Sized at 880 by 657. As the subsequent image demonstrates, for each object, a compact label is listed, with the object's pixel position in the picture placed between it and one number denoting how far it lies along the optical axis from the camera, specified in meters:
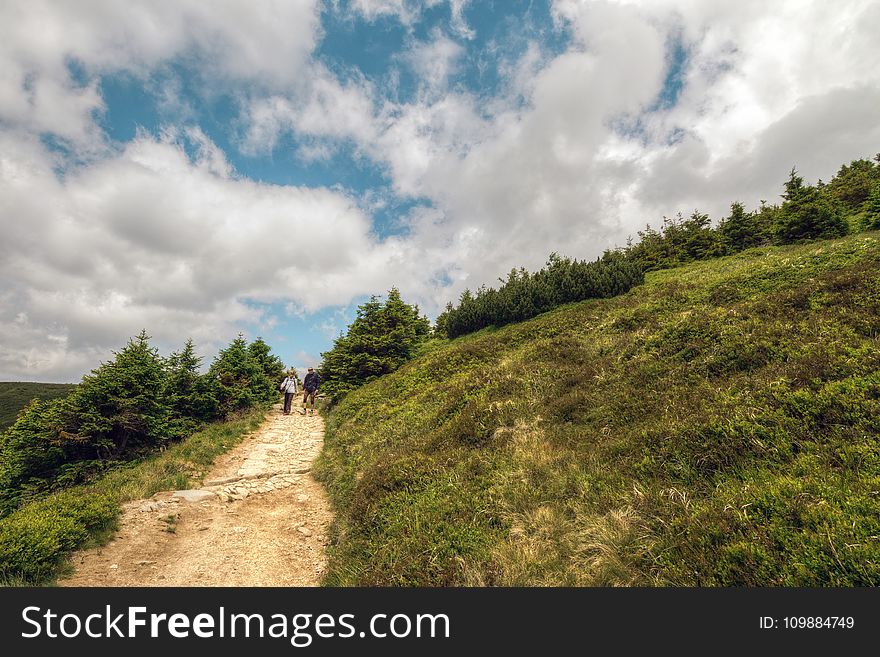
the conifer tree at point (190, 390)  16.58
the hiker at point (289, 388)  22.42
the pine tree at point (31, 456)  10.70
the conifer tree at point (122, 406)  11.68
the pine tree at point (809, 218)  25.59
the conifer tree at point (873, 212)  23.72
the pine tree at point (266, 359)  29.52
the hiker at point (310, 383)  23.56
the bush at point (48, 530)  5.47
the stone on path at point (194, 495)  9.11
